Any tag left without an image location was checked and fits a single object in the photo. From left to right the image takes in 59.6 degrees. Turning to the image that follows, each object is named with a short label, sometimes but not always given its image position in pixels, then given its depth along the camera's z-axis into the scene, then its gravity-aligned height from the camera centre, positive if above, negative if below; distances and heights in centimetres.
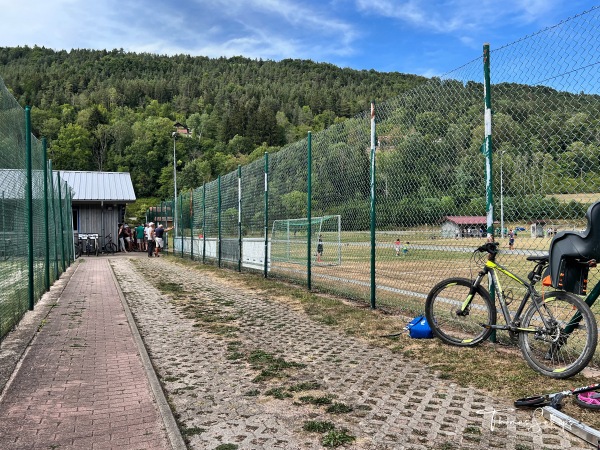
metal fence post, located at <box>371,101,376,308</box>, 796 +21
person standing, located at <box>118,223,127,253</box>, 3222 -76
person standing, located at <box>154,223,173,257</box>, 2692 -63
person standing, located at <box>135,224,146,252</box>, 3312 -71
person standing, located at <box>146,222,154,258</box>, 2673 -63
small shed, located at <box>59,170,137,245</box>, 3145 +153
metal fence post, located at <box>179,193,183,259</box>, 2458 +67
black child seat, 432 -28
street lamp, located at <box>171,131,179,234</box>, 2708 +57
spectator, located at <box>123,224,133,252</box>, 3284 -78
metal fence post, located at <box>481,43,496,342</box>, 571 +85
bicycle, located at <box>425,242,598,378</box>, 442 -92
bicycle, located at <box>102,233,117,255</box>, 3158 -122
